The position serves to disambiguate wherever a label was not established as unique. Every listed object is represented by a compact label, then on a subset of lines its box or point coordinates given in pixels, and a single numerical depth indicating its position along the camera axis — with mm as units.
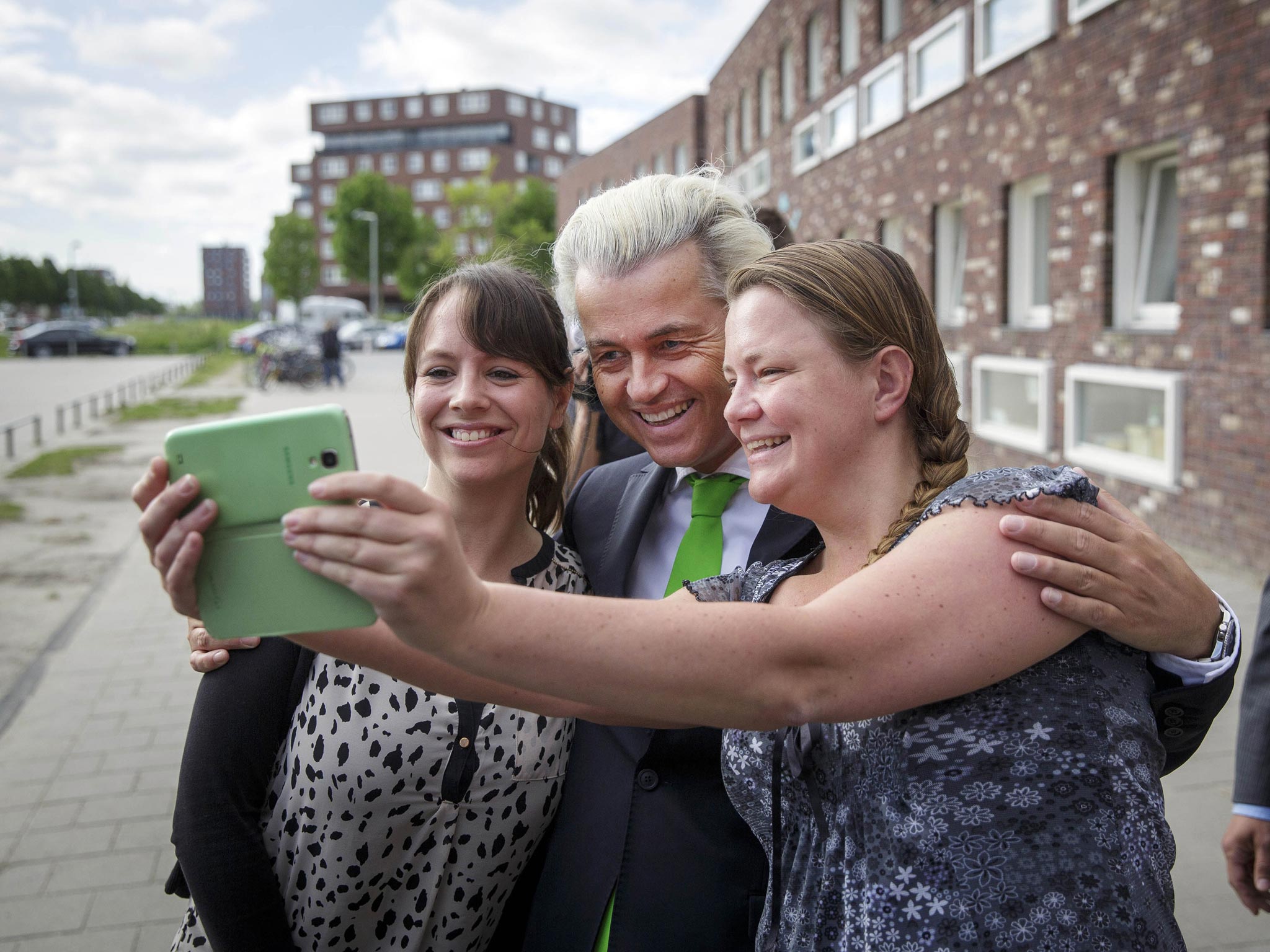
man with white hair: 1579
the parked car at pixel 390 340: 54094
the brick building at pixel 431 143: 104312
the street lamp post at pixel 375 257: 67625
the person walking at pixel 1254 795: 2344
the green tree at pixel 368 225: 78500
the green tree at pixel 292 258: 88688
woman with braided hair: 1187
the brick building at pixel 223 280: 194625
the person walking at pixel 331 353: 30016
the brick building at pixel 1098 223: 8164
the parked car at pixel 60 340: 51219
